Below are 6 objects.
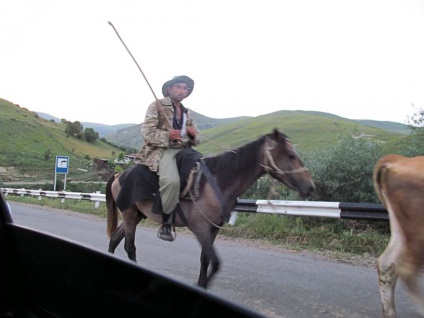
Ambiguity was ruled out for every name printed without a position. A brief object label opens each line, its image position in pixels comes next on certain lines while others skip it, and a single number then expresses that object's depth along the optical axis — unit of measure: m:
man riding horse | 5.04
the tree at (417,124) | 10.57
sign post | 24.52
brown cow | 3.82
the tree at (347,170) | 9.12
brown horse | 4.95
